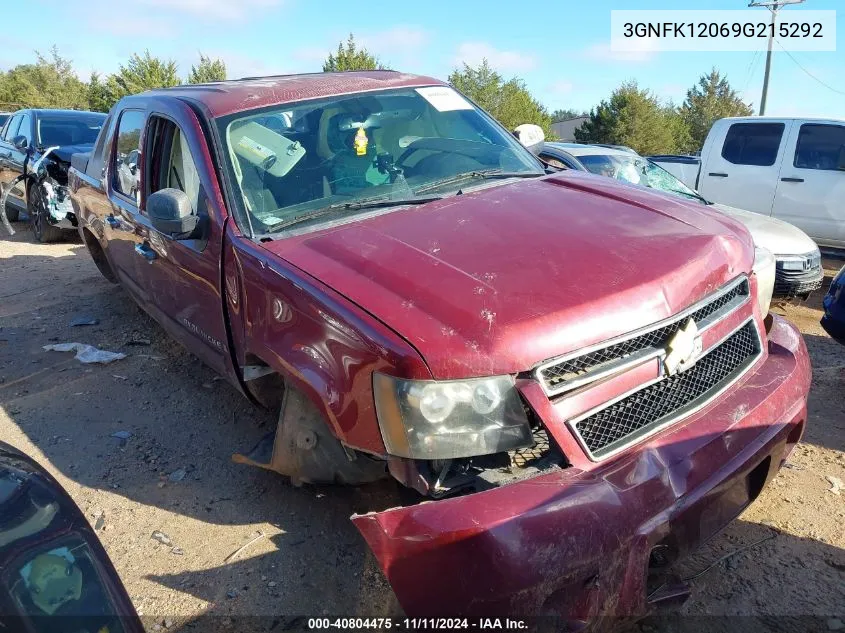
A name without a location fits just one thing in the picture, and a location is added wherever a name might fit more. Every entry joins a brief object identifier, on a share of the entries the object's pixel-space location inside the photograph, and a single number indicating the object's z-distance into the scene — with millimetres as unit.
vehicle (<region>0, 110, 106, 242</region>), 8391
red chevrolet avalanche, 1788
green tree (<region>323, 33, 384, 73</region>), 30484
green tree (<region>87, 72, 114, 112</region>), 32906
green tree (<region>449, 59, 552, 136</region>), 36750
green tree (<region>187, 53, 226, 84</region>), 34781
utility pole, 27973
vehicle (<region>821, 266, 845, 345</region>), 4059
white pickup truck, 7469
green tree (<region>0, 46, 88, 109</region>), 41438
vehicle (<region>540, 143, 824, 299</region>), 5695
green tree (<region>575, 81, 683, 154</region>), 38625
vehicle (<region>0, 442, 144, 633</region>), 1156
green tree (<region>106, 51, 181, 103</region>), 30986
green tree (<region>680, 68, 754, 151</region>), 46969
